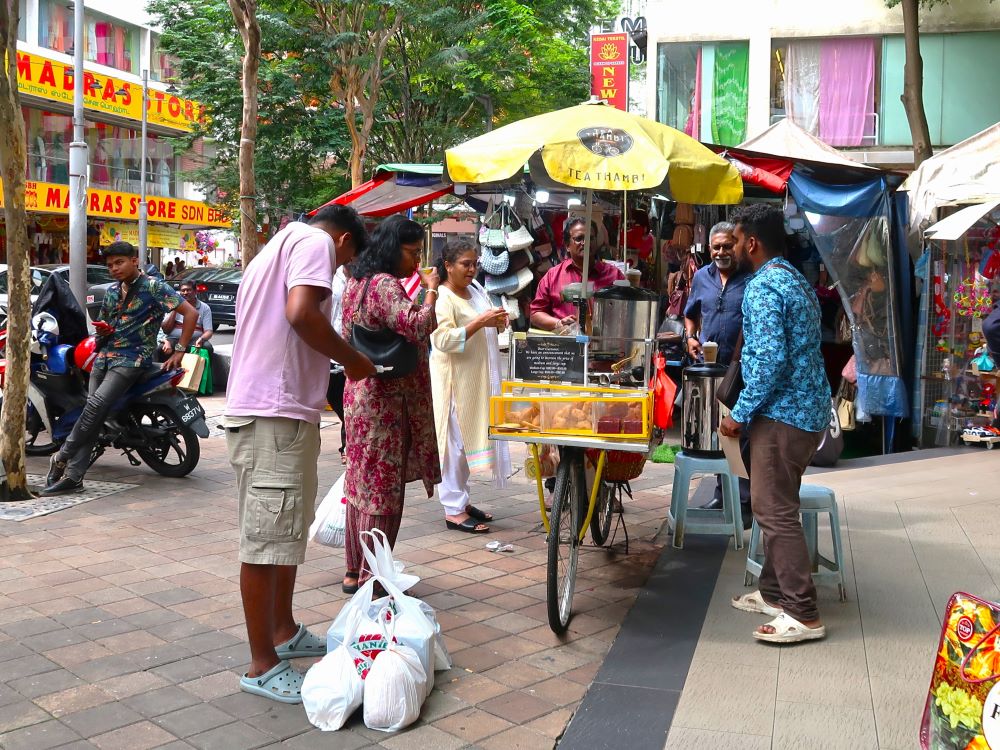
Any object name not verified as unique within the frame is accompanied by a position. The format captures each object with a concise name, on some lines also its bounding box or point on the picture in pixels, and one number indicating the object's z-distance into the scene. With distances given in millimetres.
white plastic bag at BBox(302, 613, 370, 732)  3482
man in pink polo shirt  3654
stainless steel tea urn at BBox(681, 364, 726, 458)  5773
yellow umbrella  4863
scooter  7621
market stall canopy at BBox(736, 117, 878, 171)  9836
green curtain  18844
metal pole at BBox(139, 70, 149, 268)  27219
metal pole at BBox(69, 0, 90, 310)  12633
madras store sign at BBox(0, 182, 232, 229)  27625
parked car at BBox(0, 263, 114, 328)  13180
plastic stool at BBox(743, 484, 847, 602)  4906
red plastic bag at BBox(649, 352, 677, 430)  5219
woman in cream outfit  5961
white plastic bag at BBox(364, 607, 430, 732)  3477
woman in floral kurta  4773
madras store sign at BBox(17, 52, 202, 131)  27391
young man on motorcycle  7184
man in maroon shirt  6527
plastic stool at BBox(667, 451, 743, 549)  5762
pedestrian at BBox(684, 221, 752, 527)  6461
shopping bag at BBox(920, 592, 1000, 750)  2594
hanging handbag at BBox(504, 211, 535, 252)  8914
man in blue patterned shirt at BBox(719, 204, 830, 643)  4211
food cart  4578
